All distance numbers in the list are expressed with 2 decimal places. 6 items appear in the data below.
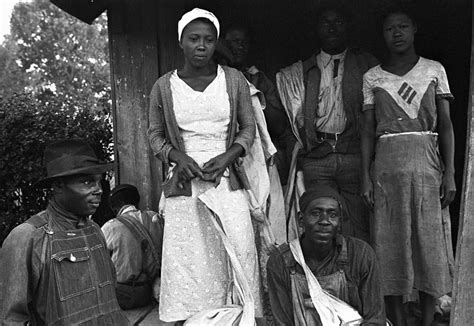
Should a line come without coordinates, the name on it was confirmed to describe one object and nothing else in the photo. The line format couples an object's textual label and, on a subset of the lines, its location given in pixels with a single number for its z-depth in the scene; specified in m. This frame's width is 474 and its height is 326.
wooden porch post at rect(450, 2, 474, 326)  2.98
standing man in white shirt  4.48
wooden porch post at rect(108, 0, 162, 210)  5.40
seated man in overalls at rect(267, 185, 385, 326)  3.42
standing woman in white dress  3.77
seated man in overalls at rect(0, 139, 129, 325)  2.48
